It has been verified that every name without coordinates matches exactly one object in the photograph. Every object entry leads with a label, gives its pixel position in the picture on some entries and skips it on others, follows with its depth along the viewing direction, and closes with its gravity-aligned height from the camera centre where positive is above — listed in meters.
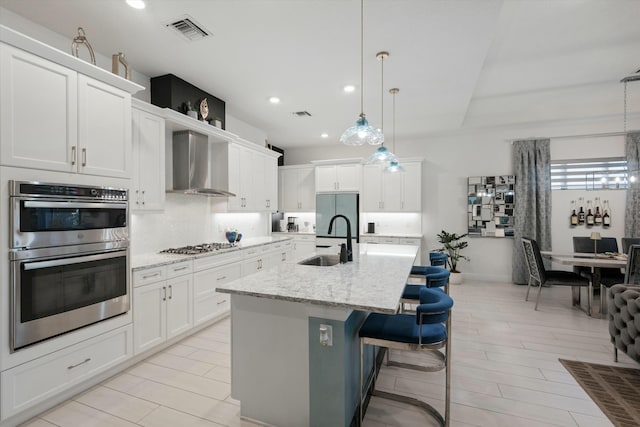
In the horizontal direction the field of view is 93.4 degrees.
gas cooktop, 3.53 -0.43
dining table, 3.81 -0.63
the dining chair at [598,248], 4.37 -0.55
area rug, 2.04 -1.36
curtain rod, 5.26 +1.40
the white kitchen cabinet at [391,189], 6.05 +0.50
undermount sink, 3.01 -0.46
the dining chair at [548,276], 4.04 -0.87
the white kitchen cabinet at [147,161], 3.08 +0.57
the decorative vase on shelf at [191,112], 3.69 +1.26
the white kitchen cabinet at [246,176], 4.58 +0.63
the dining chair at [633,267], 3.45 -0.62
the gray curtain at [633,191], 5.14 +0.38
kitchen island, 1.71 -0.79
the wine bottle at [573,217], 5.48 -0.06
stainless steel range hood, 3.75 +0.65
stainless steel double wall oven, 1.93 -0.31
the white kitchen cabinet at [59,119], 1.91 +0.69
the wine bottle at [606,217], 5.32 -0.06
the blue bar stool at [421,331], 1.71 -0.71
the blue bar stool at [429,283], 2.38 -0.57
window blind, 5.30 +0.71
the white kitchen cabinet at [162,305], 2.75 -0.90
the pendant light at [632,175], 4.74 +0.65
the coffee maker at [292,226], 6.80 -0.27
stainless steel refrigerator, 6.21 +0.00
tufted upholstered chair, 2.47 -0.92
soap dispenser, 2.77 -0.37
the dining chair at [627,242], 4.46 -0.43
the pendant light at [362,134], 2.73 +0.74
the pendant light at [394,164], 3.95 +0.70
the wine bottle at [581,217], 5.46 -0.06
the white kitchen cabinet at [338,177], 6.29 +0.78
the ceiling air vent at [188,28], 2.53 +1.62
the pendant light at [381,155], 3.67 +0.72
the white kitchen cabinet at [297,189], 6.77 +0.58
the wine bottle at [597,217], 5.36 -0.06
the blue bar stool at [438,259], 3.18 -0.48
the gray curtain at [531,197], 5.54 +0.30
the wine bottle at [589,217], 5.40 -0.06
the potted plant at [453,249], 5.70 -0.68
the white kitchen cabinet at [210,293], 3.43 -0.92
